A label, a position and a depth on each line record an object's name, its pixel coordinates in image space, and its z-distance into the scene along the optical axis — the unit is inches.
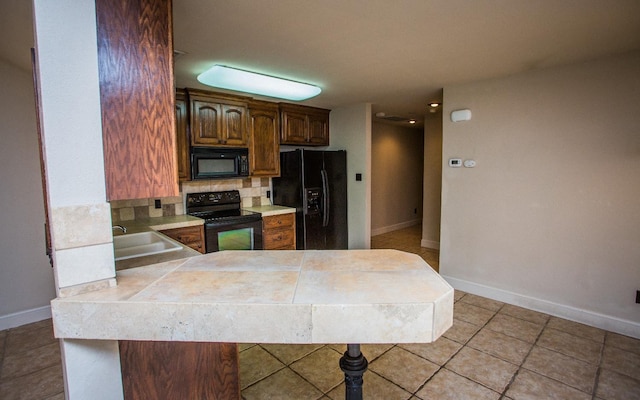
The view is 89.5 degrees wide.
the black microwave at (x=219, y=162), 139.9
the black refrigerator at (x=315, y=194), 164.1
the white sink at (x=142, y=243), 80.6
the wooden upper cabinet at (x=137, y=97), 45.0
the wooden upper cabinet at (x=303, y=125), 167.8
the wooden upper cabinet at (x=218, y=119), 136.9
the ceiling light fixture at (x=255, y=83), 110.1
